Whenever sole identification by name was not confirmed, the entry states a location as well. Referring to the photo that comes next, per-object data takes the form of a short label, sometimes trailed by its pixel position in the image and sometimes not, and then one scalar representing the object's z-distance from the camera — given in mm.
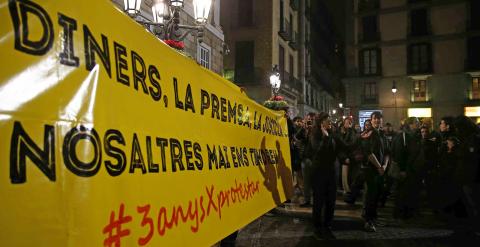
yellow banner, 1653
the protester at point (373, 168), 6496
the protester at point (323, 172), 6141
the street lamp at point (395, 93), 40250
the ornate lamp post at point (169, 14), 6953
